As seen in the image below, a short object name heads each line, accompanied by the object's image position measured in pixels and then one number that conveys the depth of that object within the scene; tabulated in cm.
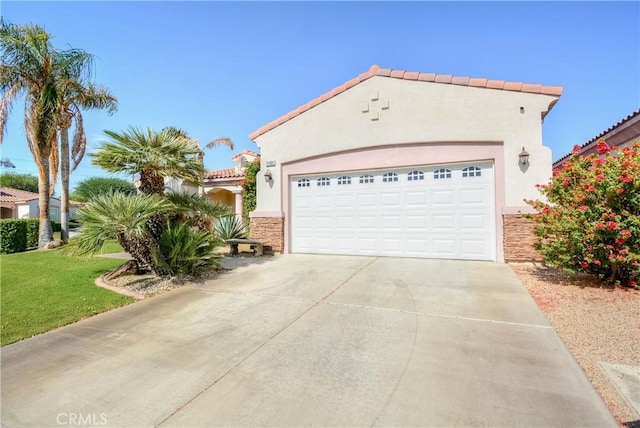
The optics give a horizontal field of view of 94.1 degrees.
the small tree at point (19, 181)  4784
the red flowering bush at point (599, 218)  539
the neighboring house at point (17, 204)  3021
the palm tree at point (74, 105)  1349
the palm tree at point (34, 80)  1249
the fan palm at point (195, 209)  792
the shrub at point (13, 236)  1264
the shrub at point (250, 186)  1455
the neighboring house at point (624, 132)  836
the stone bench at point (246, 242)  1032
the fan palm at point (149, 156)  695
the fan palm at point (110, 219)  630
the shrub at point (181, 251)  721
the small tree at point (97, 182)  3478
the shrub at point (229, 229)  1118
